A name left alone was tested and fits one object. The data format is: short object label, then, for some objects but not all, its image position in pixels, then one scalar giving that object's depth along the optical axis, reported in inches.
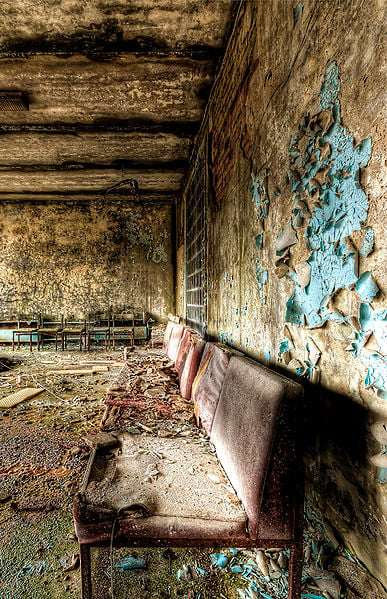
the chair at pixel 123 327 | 301.0
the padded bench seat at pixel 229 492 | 40.3
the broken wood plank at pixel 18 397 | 141.1
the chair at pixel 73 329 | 288.8
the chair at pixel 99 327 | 296.6
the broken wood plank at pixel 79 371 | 198.8
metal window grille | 149.5
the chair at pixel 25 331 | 292.7
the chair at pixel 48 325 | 303.8
